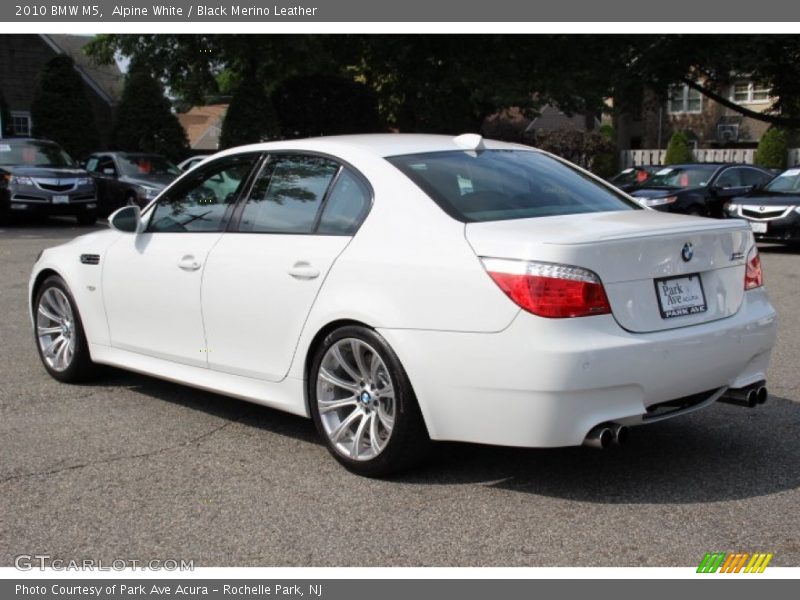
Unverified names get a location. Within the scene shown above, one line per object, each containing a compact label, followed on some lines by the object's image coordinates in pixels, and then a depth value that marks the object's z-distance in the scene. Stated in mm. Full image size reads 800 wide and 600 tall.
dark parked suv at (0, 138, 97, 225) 20672
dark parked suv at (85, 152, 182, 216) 22891
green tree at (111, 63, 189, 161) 35438
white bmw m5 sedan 4258
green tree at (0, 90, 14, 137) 34712
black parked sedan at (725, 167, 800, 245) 16406
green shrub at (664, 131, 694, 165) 44219
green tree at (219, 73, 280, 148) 30703
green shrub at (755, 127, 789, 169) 43312
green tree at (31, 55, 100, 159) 34812
